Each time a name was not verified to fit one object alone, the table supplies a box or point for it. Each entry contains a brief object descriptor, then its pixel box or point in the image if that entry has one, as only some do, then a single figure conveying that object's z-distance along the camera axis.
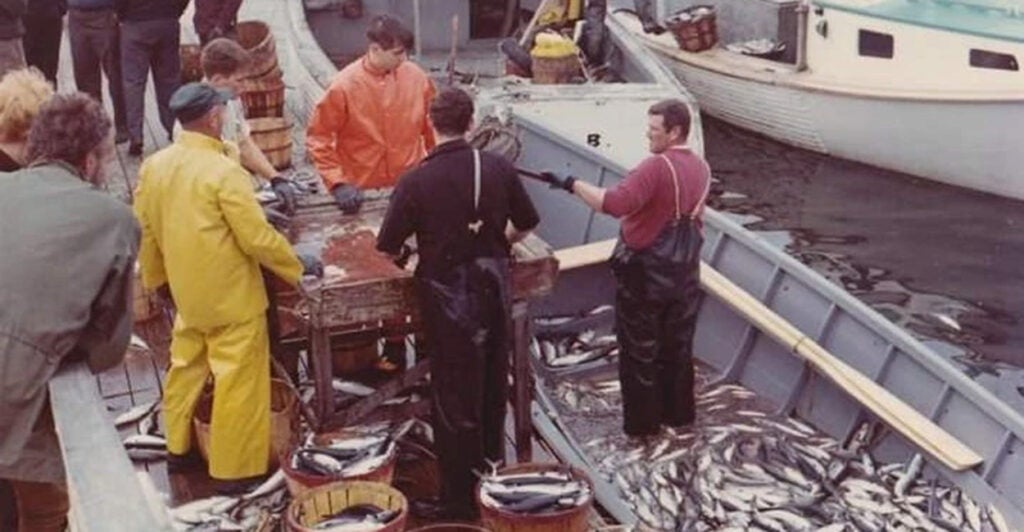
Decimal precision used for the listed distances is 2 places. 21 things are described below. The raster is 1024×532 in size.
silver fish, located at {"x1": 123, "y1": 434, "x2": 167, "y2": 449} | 6.72
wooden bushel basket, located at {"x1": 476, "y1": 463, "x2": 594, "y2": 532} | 5.43
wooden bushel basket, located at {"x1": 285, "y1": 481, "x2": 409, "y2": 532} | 5.32
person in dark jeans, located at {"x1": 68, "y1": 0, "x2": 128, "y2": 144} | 10.41
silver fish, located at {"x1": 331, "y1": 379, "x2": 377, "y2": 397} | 7.10
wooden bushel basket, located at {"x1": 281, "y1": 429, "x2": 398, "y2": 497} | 5.65
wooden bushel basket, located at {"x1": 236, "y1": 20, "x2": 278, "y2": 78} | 11.34
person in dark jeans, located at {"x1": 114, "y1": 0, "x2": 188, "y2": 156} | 10.06
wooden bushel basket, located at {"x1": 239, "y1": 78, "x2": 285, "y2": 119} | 11.24
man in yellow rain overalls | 5.67
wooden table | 5.94
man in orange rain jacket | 7.25
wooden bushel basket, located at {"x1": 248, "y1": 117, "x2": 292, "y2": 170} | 11.35
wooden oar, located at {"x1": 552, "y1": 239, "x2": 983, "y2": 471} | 7.39
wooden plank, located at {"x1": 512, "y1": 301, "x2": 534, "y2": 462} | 6.32
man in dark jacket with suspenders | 5.63
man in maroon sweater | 6.91
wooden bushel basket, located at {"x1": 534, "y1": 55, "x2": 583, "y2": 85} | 13.05
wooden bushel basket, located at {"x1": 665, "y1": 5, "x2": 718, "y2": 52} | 20.78
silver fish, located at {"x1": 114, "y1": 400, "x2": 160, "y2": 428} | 7.07
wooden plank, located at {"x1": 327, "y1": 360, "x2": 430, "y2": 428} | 6.39
